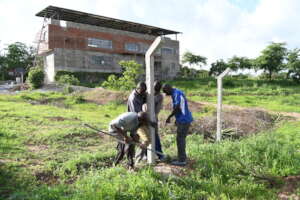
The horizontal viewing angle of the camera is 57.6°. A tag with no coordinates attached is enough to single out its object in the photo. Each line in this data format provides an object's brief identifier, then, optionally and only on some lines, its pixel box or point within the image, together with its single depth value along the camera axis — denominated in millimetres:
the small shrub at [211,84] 28544
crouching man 4637
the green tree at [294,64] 31305
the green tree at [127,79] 17938
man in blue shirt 4988
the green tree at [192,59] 43125
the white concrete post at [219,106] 7146
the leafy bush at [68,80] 24156
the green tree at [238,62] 40312
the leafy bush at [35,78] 23531
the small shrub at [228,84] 29875
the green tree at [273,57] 32719
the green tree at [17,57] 37328
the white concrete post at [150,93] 5055
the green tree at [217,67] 42519
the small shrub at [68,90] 19584
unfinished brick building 28047
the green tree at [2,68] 36381
